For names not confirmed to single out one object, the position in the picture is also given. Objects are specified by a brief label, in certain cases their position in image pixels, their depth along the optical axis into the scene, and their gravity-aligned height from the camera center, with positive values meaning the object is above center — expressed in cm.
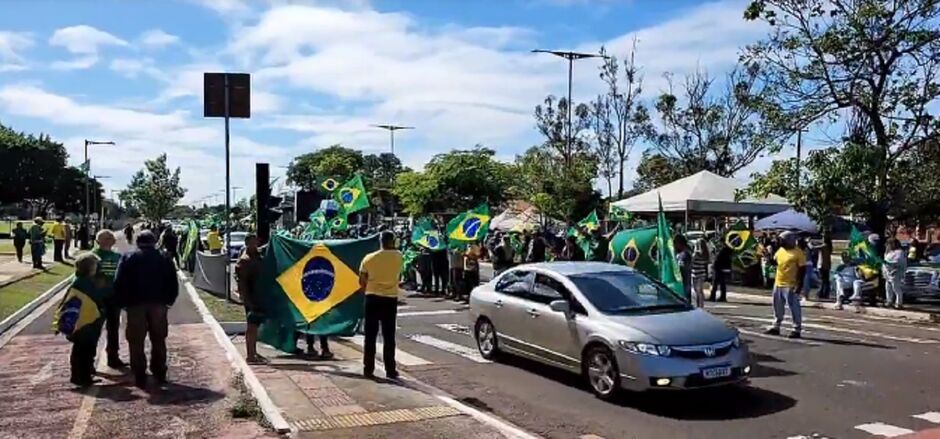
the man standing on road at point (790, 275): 1416 -81
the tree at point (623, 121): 4594 +537
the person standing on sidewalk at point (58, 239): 3216 -51
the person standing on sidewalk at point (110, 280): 1065 -66
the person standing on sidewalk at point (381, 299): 1049 -89
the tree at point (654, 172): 4822 +308
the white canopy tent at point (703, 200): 2612 +75
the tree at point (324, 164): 8431 +635
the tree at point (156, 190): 6788 +268
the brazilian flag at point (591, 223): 2678 +5
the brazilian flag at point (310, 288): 1199 -86
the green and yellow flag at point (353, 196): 2178 +73
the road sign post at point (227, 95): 1495 +221
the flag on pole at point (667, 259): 1305 -52
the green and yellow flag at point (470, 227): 2131 -6
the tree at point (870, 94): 1955 +302
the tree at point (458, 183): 5234 +249
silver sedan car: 922 -120
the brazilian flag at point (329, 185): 2594 +119
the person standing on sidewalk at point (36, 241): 2795 -52
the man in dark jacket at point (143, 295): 975 -77
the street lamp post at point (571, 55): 4100 +788
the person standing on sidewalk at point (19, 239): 3077 -49
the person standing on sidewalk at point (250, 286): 1145 -81
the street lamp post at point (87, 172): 4684 +304
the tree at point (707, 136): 4481 +458
